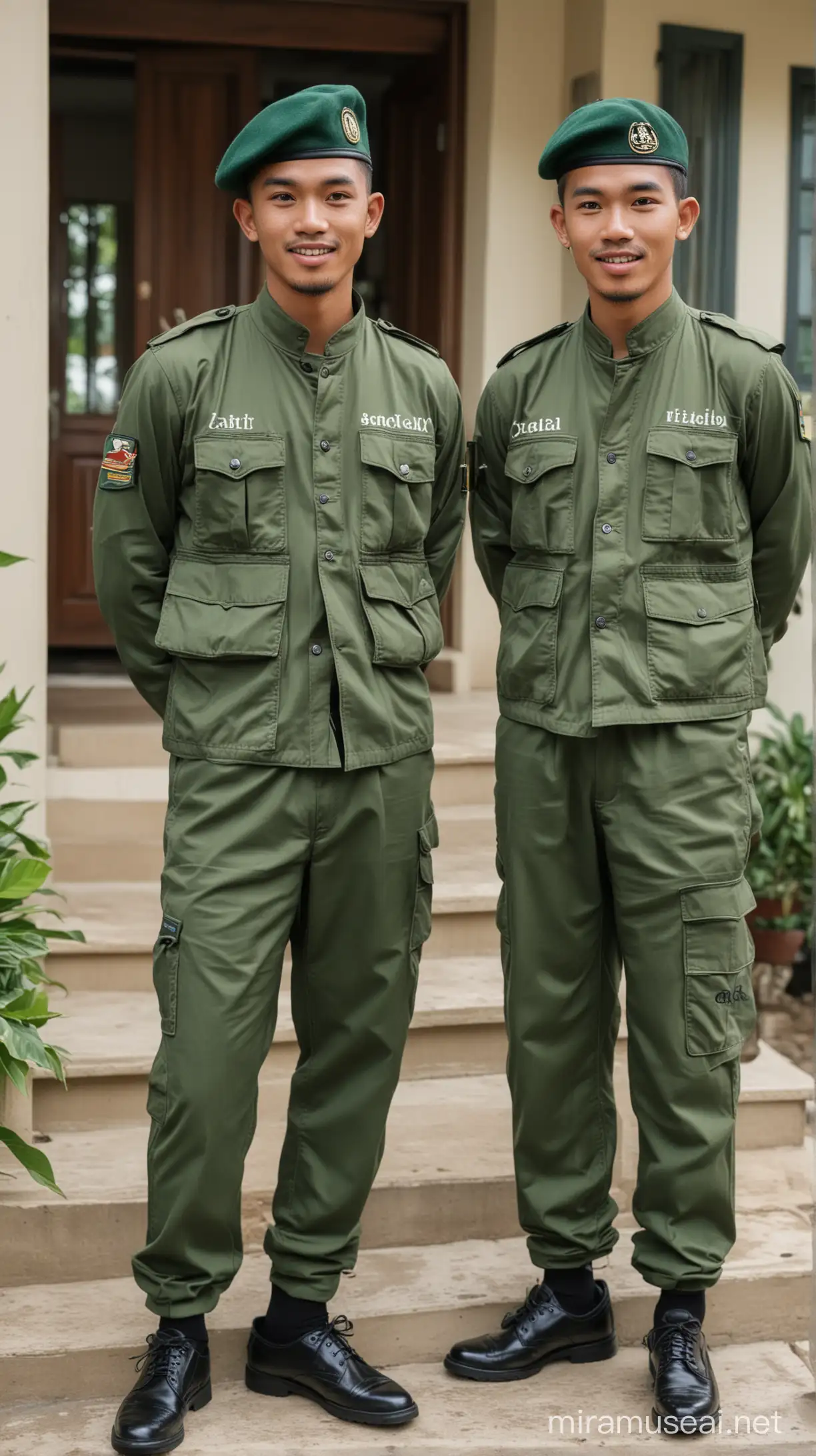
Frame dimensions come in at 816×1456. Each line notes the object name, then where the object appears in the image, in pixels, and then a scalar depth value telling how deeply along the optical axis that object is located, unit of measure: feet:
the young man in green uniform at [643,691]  9.64
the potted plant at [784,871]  18.44
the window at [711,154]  19.77
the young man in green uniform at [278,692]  9.39
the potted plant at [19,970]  10.80
